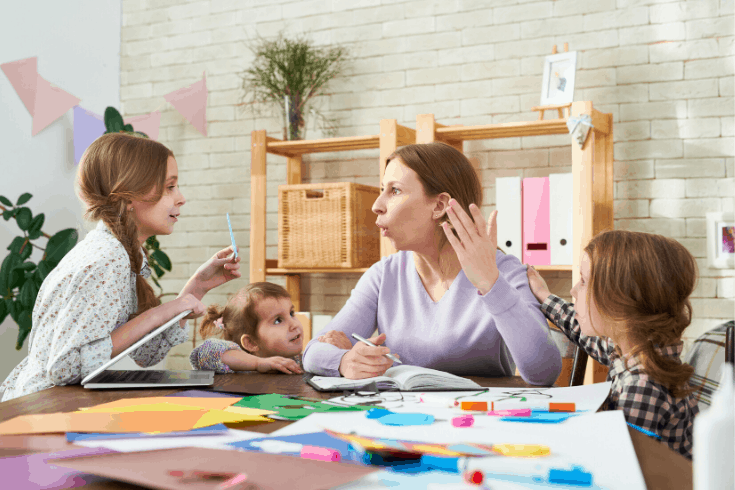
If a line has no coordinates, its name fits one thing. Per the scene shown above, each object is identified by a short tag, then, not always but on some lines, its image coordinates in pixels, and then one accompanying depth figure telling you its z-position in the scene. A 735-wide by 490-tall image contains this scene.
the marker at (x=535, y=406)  0.82
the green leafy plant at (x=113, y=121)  3.16
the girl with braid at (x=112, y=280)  1.17
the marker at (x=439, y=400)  0.89
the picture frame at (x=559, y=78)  2.60
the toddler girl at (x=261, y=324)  1.64
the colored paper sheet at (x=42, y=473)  0.56
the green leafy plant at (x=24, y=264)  2.74
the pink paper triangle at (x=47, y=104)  3.13
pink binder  2.51
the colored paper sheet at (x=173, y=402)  0.89
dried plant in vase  2.97
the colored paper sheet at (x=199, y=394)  0.98
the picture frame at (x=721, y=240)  2.46
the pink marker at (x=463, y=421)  0.76
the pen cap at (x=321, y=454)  0.60
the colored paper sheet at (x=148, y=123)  3.52
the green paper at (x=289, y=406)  0.83
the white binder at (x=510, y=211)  2.54
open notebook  1.03
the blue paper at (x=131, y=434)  0.70
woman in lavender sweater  1.18
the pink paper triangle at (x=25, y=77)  2.99
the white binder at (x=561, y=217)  2.46
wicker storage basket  2.75
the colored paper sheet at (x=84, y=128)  3.34
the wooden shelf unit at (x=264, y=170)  2.87
